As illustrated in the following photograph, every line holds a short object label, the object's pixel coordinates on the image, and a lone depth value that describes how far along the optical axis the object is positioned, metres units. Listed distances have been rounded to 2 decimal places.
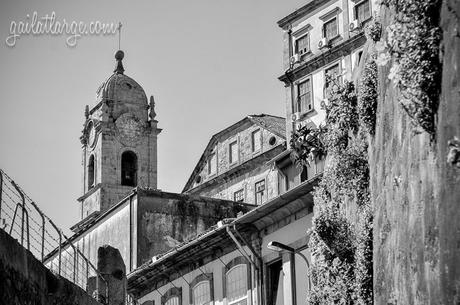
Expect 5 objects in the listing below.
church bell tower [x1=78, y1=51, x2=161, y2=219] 71.56
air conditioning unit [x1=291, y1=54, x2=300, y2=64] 53.03
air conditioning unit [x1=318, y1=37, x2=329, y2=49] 51.38
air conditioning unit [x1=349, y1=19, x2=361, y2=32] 49.69
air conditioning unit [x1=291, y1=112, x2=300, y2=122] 52.22
